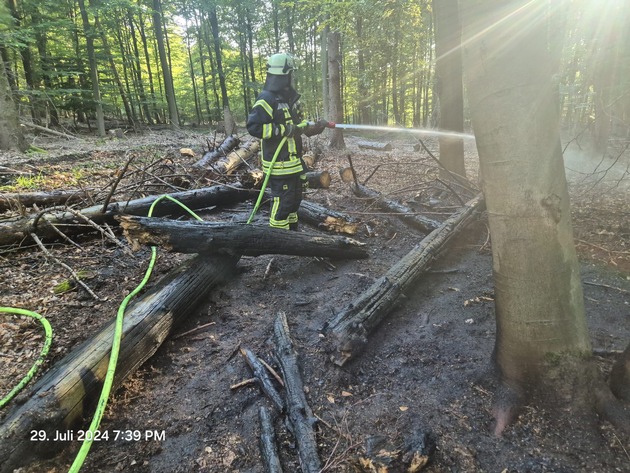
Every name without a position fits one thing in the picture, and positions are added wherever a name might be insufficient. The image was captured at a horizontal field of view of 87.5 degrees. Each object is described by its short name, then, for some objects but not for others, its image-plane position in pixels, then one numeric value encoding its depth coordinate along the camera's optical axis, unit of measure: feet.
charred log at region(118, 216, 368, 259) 10.96
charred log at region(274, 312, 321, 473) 6.16
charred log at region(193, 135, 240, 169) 26.23
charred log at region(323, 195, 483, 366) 8.71
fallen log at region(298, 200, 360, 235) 16.97
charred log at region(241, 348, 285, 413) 7.58
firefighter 14.64
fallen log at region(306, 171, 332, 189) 23.98
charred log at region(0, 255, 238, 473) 6.22
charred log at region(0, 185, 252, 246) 13.56
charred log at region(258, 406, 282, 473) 6.11
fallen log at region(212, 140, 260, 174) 25.52
